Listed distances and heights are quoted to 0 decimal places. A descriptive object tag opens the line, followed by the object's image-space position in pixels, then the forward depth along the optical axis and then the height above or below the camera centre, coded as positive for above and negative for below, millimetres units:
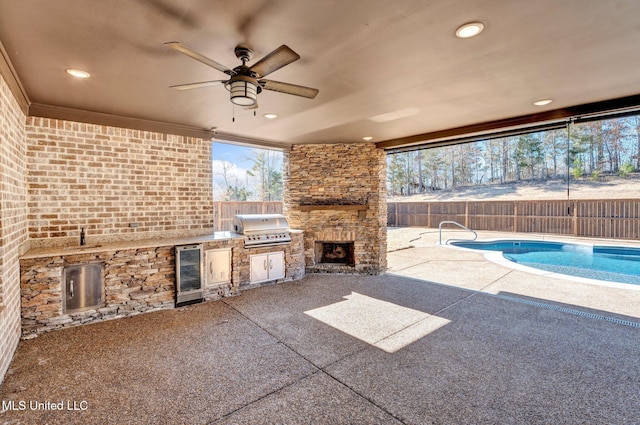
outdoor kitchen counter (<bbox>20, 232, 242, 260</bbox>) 3318 -440
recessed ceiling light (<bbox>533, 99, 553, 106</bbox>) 3541 +1288
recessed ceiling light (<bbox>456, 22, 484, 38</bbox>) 2021 +1264
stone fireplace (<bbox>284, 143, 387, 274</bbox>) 5906 +212
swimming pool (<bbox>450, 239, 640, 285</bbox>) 5577 -1301
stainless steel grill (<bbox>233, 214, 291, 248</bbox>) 4906 -330
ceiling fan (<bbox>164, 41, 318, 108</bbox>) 2051 +1044
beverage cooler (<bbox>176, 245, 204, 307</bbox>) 4082 -900
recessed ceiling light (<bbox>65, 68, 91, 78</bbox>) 2703 +1314
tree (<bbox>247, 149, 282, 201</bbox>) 16422 +2142
